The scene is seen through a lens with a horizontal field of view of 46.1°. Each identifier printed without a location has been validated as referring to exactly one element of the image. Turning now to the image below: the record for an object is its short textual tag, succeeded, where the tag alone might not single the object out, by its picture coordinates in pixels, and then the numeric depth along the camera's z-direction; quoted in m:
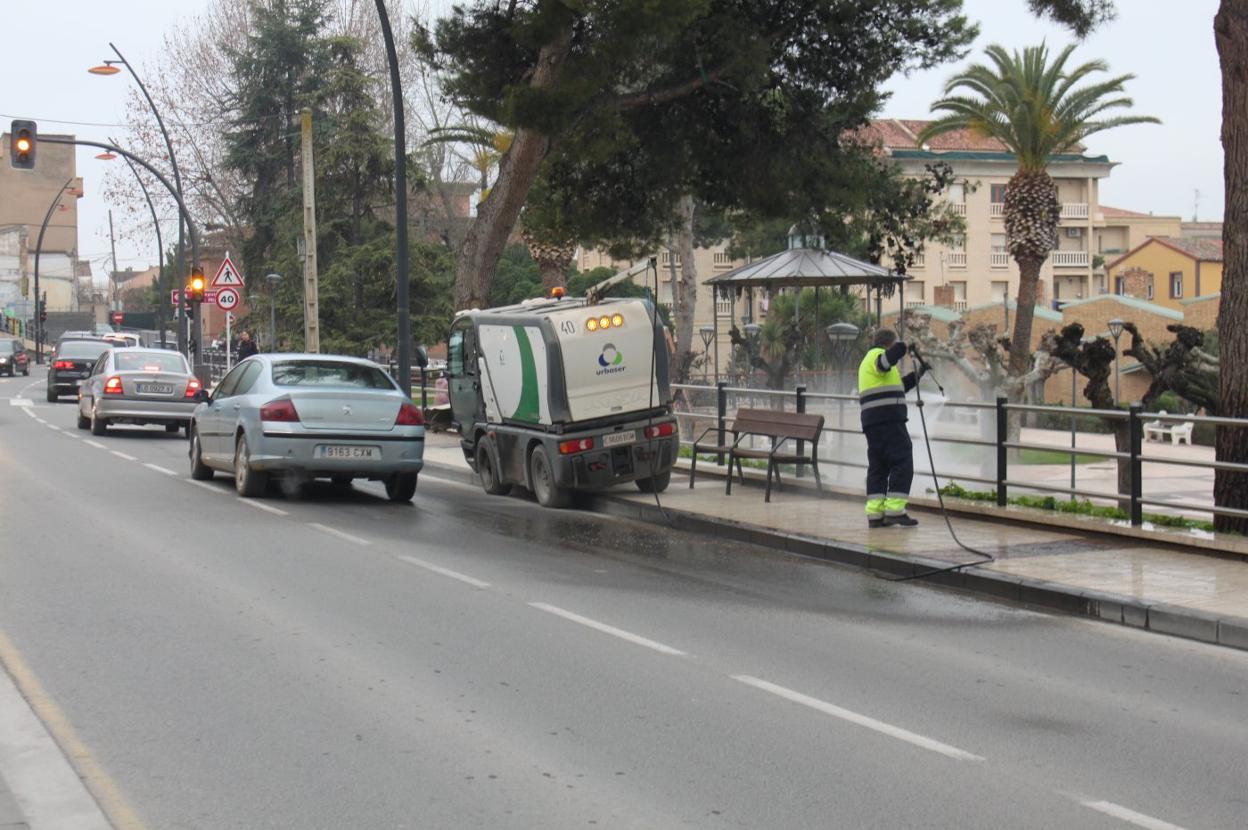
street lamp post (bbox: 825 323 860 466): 28.09
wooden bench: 15.34
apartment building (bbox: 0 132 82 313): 114.38
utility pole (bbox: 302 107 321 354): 28.22
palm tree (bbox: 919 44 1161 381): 39.31
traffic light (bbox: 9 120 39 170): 29.67
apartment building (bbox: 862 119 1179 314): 78.06
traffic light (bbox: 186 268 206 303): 37.12
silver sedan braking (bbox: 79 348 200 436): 25.58
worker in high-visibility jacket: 13.29
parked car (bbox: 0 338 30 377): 63.66
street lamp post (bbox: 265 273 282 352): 35.81
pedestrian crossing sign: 31.47
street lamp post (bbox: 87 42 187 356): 35.88
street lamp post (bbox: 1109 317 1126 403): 33.61
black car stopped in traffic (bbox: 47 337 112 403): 40.22
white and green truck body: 15.77
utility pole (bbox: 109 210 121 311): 99.95
